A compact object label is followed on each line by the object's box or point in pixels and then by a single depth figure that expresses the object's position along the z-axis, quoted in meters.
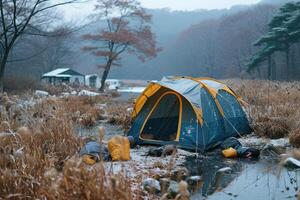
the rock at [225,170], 6.19
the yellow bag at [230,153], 7.30
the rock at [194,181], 5.51
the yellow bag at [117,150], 6.41
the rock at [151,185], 4.18
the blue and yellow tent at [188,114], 7.82
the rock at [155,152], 7.24
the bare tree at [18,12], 16.20
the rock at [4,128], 5.78
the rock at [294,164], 5.81
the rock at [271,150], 7.33
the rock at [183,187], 2.33
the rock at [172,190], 4.01
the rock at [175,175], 5.57
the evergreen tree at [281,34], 30.20
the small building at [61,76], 40.59
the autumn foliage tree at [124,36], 33.56
